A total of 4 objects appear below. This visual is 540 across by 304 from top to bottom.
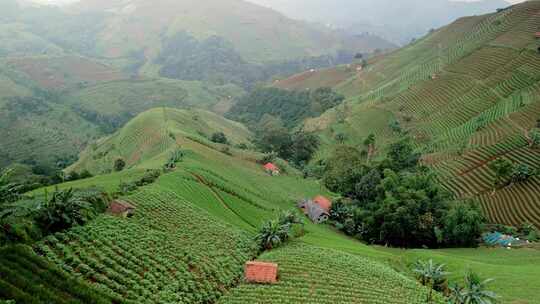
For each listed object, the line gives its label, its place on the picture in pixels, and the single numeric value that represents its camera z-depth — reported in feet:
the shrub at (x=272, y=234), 116.78
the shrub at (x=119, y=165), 235.81
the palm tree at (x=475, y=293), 85.81
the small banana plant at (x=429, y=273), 102.94
